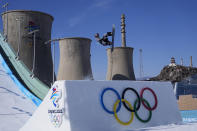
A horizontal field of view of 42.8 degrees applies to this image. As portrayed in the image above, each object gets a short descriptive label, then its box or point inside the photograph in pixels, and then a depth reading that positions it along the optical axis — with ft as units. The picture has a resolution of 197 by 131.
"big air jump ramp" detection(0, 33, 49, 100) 40.01
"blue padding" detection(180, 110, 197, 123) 37.87
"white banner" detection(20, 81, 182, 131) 17.63
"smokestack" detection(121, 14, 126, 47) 145.59
